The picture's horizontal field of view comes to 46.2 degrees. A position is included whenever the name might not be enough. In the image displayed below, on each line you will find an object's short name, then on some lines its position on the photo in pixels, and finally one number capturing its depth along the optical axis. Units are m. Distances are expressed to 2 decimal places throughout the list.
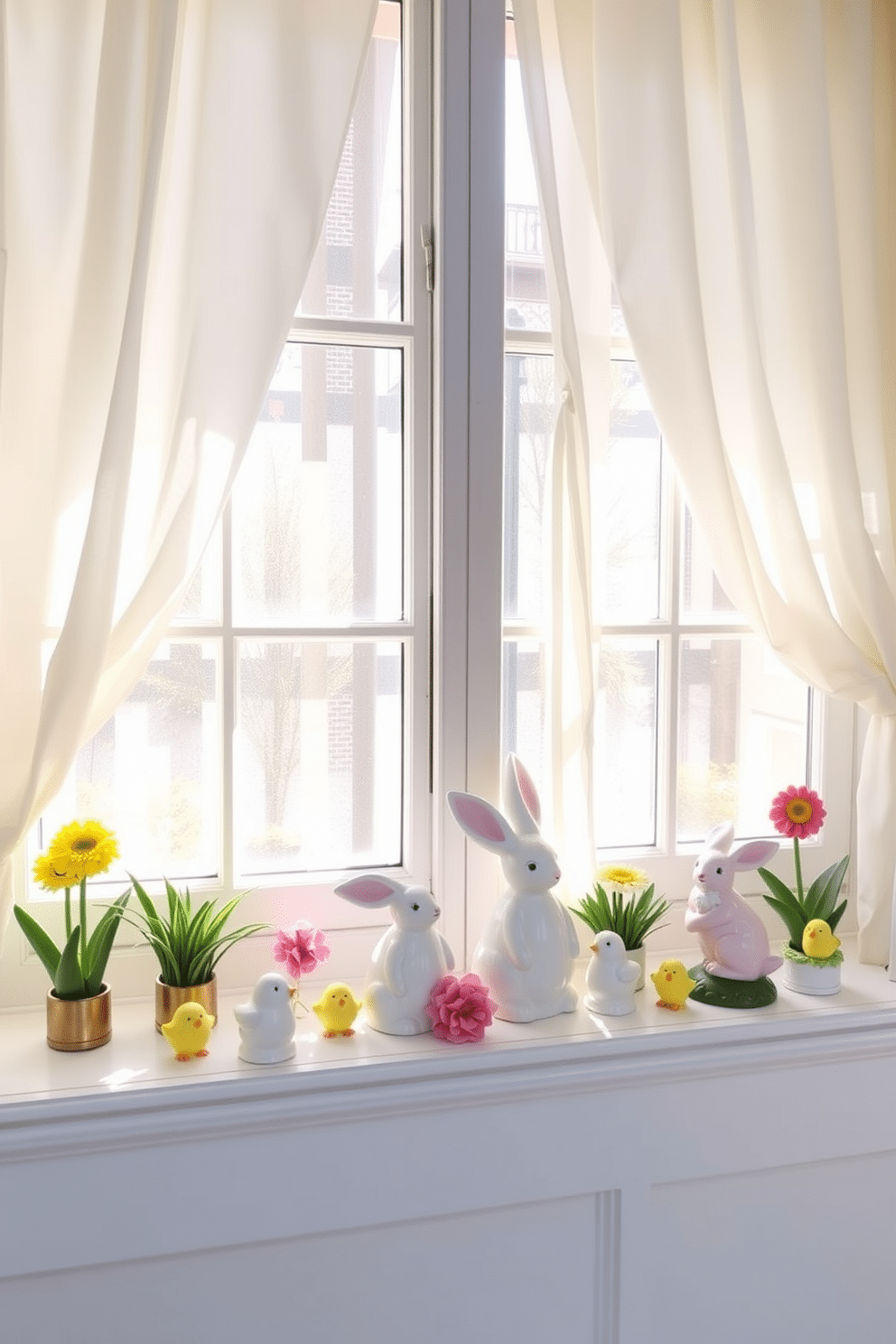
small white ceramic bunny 1.36
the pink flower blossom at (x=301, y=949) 1.38
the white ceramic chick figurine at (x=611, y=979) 1.44
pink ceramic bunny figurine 1.47
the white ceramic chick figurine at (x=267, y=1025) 1.29
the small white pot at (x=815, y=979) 1.52
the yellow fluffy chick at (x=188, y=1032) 1.28
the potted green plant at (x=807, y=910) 1.52
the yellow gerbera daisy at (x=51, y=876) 1.28
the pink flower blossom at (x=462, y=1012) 1.32
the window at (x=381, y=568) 1.49
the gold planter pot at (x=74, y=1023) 1.32
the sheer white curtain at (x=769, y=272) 1.48
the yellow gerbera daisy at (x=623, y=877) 1.51
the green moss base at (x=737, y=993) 1.47
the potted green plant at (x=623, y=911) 1.51
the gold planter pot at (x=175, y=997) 1.36
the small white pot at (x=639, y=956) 1.53
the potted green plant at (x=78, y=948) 1.29
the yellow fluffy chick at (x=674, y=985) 1.45
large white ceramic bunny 1.39
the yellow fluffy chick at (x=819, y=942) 1.51
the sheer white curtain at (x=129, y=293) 1.28
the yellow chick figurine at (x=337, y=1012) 1.36
